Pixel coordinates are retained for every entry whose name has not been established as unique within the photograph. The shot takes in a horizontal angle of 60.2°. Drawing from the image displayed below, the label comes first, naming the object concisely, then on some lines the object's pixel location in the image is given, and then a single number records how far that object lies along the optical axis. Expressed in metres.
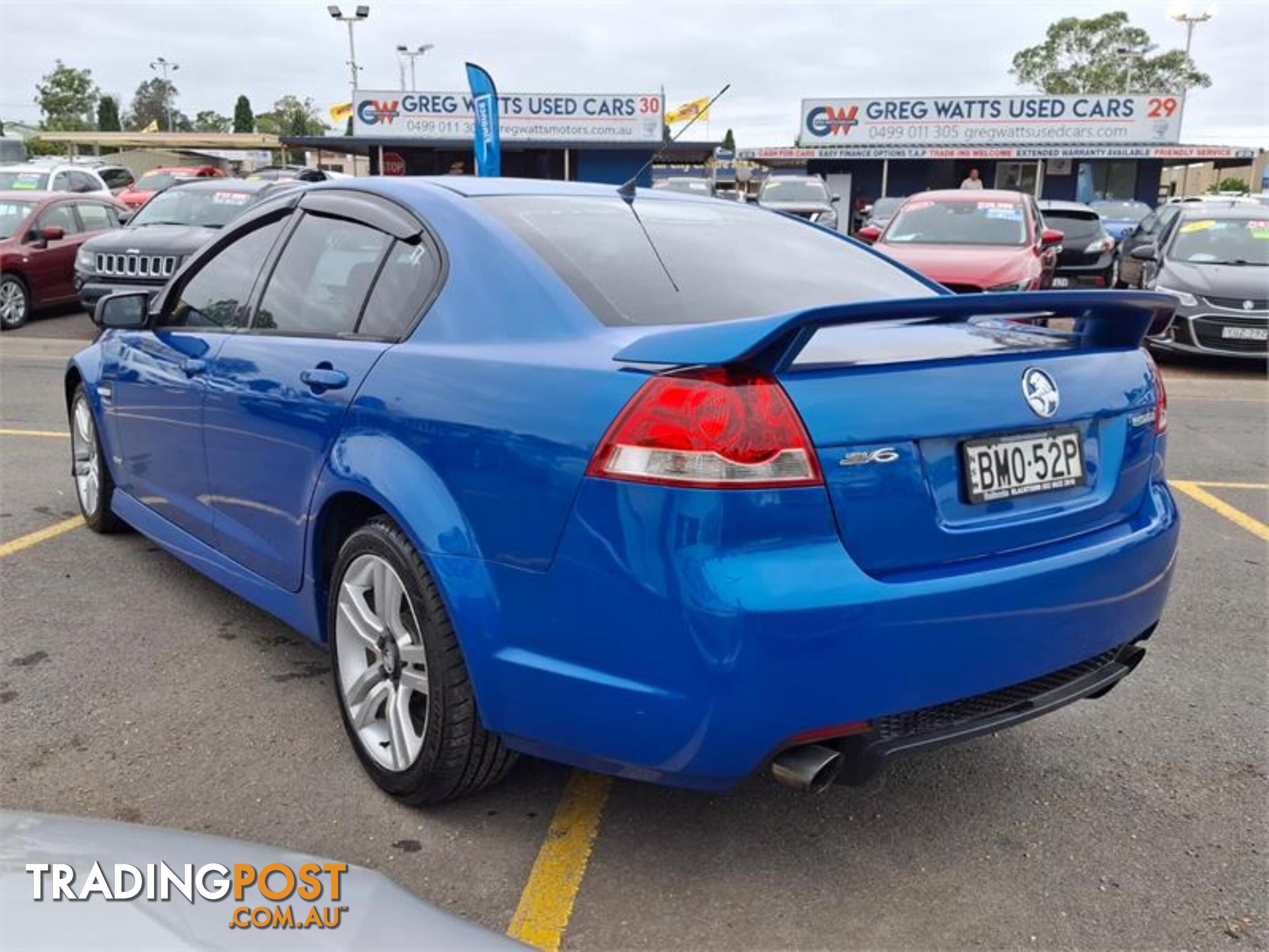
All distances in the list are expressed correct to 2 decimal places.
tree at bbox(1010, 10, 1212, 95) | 70.94
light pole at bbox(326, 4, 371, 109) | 43.69
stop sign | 36.09
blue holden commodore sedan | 2.12
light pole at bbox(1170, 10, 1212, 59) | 55.94
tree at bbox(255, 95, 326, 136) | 95.25
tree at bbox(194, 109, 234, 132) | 107.06
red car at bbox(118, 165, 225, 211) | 20.52
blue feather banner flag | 14.41
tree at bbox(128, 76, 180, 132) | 113.94
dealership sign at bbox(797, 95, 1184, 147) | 33.28
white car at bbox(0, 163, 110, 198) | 16.34
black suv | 11.23
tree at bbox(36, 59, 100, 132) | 82.19
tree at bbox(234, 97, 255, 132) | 96.25
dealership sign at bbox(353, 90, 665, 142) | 33.09
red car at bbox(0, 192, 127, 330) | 12.51
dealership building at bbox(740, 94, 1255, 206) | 33.34
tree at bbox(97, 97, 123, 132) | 89.81
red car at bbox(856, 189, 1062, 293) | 10.35
